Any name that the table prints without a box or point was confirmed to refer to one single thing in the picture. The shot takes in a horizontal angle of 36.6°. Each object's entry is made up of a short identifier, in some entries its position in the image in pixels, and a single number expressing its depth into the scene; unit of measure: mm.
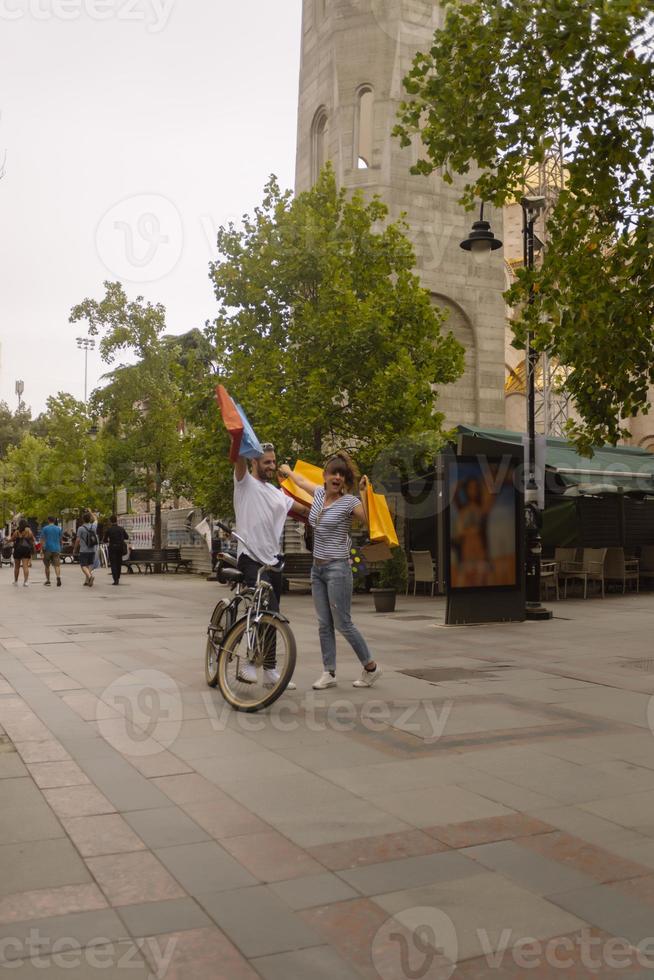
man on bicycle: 7742
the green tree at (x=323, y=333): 20062
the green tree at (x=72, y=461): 48094
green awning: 19141
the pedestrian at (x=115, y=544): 25361
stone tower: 31000
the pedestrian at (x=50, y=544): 25391
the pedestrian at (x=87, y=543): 25000
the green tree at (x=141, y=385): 33156
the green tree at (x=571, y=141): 9641
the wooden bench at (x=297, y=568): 21859
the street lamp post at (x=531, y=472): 14859
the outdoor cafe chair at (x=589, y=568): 19594
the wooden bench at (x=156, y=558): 32438
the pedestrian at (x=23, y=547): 24766
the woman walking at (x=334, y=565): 7949
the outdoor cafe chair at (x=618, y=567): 20125
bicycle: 6969
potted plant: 19922
